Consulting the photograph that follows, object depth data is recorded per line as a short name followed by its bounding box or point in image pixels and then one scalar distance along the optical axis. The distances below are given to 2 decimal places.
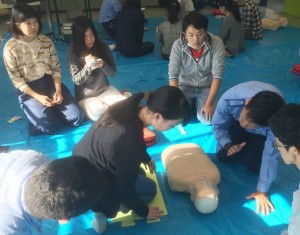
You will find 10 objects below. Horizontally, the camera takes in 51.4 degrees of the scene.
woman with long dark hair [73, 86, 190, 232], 1.34
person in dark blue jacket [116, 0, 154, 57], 3.88
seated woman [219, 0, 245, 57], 3.79
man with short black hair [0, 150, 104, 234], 0.99
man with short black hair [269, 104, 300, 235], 1.16
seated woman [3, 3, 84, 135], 2.36
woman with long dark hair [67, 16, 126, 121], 2.39
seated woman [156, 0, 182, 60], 3.72
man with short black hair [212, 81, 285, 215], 1.46
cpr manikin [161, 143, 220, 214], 1.71
